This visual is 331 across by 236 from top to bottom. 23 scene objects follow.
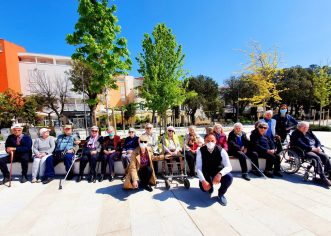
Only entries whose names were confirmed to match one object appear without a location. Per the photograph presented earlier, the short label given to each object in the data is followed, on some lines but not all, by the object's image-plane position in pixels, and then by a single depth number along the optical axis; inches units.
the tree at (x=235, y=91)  1347.2
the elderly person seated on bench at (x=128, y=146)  194.9
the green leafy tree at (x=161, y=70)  452.4
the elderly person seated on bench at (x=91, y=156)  195.3
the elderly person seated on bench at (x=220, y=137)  205.6
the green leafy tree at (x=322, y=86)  683.7
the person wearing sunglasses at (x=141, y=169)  159.9
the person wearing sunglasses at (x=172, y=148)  185.9
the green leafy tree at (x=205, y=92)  1354.6
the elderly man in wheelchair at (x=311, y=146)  168.5
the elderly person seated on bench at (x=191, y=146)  196.1
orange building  1286.9
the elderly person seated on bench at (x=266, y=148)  193.2
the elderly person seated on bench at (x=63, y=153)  198.2
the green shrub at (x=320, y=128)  622.4
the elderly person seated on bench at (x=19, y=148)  196.4
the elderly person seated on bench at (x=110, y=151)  197.9
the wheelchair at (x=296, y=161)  177.6
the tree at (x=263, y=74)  582.0
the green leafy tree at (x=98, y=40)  302.0
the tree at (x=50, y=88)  1145.1
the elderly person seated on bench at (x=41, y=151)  196.5
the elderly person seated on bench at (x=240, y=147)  195.0
